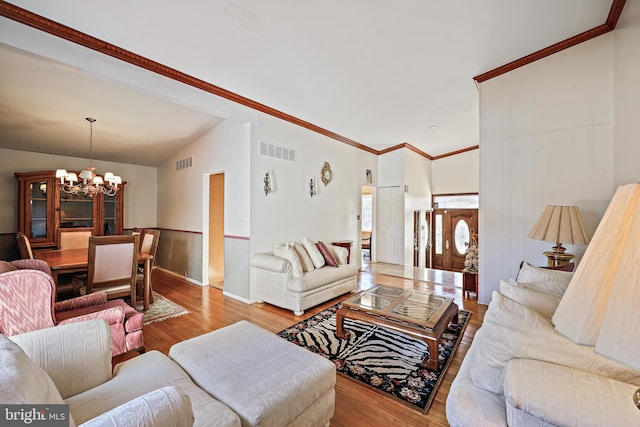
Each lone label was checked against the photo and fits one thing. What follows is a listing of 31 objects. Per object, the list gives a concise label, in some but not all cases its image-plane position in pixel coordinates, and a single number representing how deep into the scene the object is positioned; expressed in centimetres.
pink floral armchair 151
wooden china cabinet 430
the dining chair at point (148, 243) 359
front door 664
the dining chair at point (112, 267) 267
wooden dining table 275
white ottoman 120
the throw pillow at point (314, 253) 379
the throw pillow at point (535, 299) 135
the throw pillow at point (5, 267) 172
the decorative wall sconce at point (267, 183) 400
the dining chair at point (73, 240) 394
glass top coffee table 210
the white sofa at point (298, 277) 330
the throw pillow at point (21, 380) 69
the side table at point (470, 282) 387
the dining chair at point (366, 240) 865
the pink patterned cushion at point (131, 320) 209
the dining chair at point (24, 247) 305
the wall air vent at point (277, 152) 400
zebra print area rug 190
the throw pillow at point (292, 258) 337
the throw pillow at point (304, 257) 366
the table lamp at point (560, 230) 247
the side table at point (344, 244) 516
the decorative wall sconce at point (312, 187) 482
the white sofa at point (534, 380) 86
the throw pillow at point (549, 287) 155
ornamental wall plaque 508
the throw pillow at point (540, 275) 170
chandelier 366
